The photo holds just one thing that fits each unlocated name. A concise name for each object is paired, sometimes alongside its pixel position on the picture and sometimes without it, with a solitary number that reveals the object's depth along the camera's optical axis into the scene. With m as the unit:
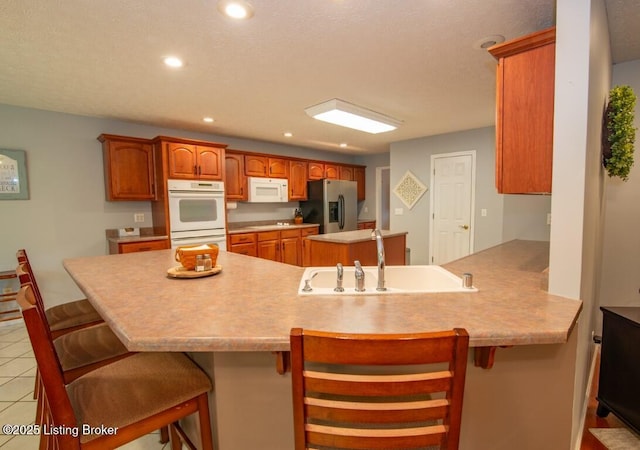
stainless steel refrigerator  5.52
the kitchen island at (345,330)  0.92
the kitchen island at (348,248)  3.34
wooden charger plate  1.64
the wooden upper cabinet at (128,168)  3.61
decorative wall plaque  5.15
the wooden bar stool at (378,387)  0.67
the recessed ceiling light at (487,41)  1.99
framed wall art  3.15
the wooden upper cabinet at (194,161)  3.80
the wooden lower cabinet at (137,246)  3.50
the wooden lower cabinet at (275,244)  4.54
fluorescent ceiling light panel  3.17
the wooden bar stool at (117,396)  0.84
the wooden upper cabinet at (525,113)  1.33
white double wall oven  3.79
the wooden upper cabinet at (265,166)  4.87
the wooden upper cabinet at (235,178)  4.65
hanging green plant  1.60
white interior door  4.64
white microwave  4.93
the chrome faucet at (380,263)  1.37
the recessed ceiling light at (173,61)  2.23
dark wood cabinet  1.57
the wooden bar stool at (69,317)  1.71
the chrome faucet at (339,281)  1.33
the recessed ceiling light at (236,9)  1.62
